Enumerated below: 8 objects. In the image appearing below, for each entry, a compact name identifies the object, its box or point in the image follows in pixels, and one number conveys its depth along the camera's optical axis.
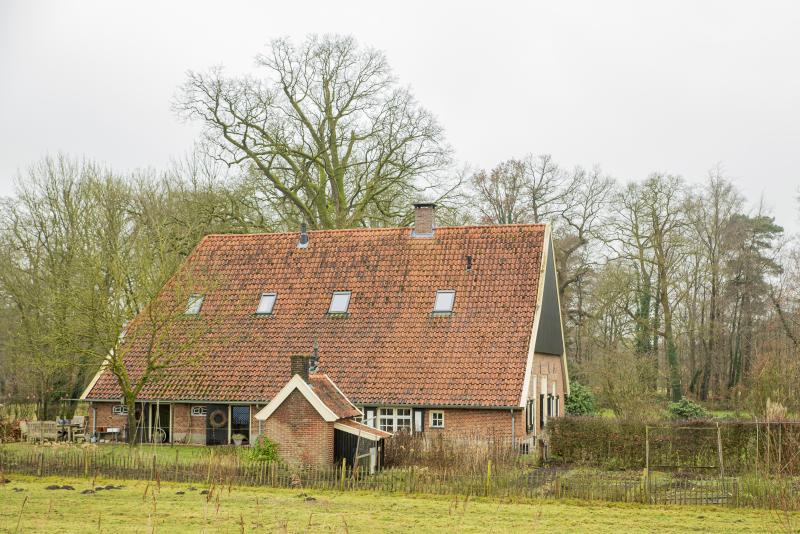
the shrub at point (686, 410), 35.69
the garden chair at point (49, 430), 30.48
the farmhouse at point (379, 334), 27.12
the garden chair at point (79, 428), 30.15
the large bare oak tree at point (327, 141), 40.47
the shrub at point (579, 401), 36.38
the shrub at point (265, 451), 22.58
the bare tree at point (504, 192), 46.62
